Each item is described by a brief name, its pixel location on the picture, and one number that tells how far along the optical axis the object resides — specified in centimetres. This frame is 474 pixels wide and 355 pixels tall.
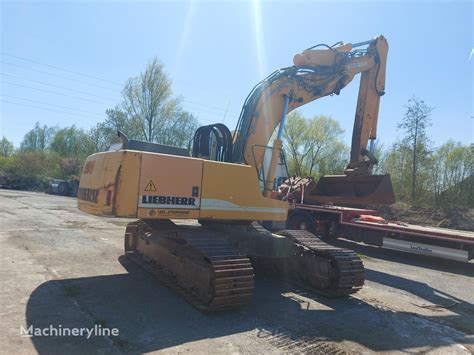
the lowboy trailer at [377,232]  960
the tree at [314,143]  3562
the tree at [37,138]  6731
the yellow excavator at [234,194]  527
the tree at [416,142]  2506
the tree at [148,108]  3384
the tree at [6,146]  7306
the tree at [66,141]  5606
